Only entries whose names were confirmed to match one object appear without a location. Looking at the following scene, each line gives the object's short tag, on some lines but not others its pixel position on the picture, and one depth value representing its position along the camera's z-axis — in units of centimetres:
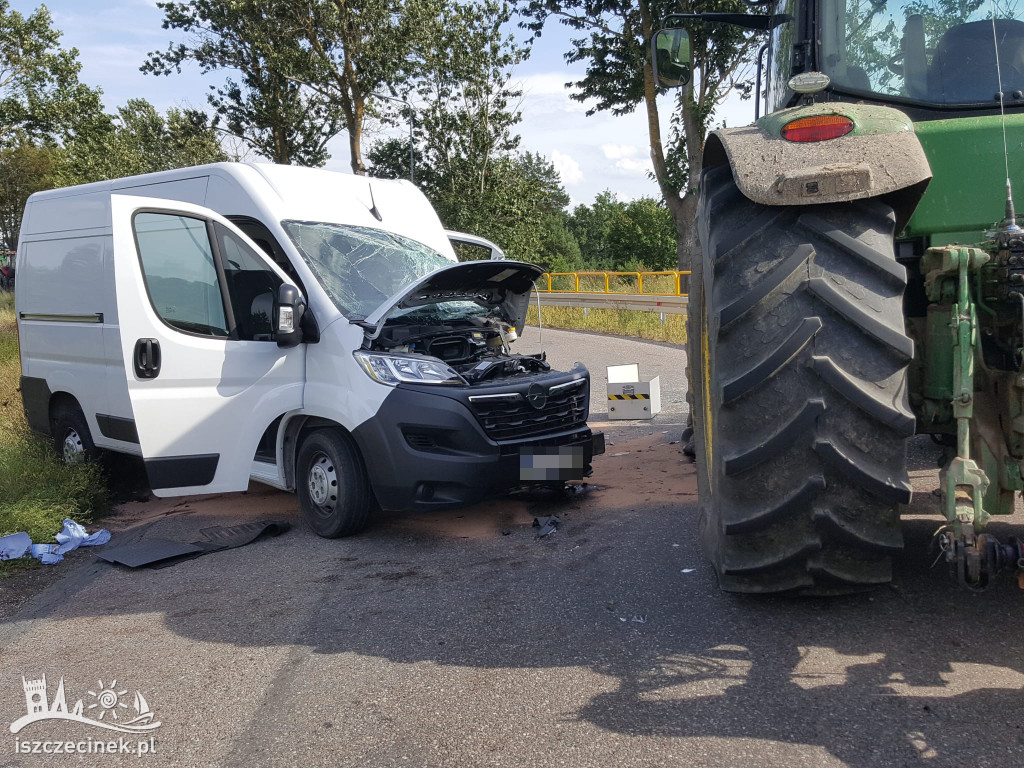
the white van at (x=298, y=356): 536
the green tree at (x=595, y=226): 6875
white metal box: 866
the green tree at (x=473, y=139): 2777
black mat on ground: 538
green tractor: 286
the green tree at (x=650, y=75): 2083
